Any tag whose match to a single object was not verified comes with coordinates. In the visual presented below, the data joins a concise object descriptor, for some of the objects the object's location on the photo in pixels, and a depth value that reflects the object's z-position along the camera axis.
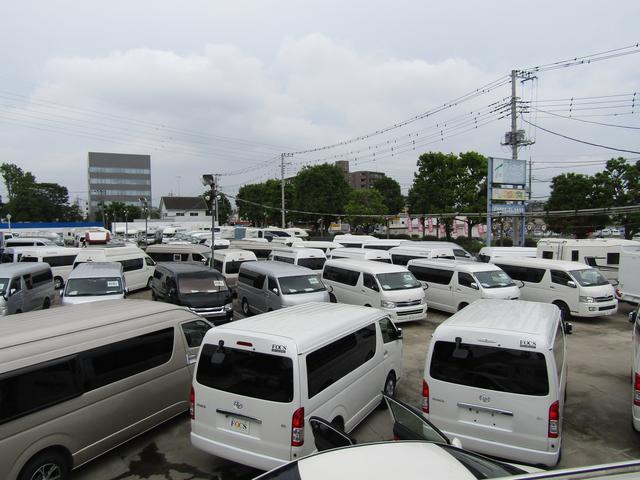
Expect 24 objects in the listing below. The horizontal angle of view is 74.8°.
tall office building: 112.12
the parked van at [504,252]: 20.45
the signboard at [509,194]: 28.19
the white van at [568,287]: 14.04
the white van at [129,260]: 18.70
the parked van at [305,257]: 19.00
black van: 12.48
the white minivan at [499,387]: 4.87
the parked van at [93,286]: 12.57
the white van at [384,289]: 13.18
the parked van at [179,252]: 23.17
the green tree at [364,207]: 51.84
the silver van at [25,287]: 12.77
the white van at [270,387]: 4.68
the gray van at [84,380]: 4.66
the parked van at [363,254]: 19.31
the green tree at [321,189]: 53.25
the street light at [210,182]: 19.33
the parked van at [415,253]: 19.88
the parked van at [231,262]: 19.11
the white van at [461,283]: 14.09
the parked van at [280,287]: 12.69
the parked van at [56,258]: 20.58
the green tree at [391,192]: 74.69
